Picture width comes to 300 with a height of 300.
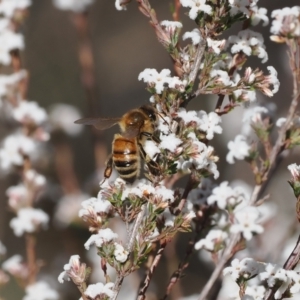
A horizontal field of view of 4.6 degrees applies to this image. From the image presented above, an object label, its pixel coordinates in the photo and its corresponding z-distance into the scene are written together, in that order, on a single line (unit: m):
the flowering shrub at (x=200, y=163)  0.55
